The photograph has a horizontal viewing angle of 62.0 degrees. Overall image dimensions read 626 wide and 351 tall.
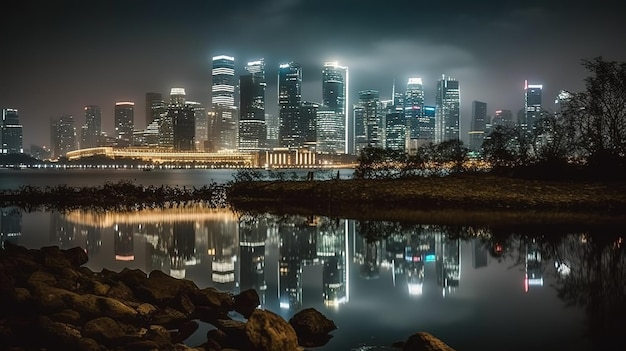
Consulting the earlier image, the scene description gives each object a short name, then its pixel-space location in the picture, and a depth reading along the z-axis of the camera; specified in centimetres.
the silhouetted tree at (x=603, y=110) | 3225
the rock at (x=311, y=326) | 767
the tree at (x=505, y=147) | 4105
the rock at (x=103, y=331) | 701
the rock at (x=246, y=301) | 920
